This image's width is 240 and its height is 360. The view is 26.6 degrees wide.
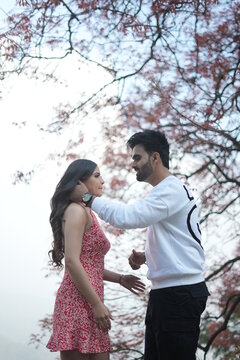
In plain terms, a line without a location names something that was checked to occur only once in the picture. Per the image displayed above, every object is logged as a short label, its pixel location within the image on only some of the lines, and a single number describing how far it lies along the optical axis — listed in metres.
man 2.39
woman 2.52
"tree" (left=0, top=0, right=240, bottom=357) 5.62
